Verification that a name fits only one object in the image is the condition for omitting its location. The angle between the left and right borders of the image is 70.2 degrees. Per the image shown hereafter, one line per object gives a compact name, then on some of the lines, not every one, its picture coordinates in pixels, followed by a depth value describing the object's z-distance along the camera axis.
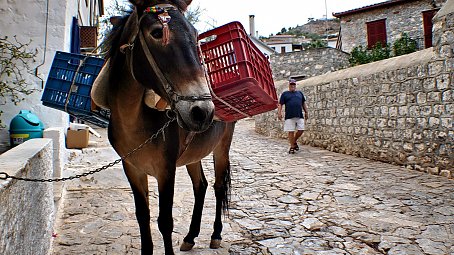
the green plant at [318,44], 30.23
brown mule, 1.56
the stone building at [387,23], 16.94
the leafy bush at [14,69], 4.47
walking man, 8.21
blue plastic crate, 2.94
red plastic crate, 1.96
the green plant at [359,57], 17.58
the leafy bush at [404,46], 16.55
